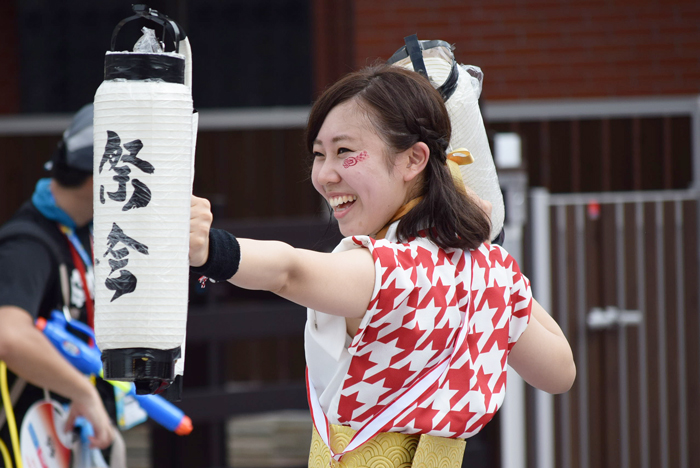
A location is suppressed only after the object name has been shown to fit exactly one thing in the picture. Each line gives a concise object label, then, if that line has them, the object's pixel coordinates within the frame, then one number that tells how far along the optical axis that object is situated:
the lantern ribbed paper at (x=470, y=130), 5.37
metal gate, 10.98
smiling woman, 5.01
